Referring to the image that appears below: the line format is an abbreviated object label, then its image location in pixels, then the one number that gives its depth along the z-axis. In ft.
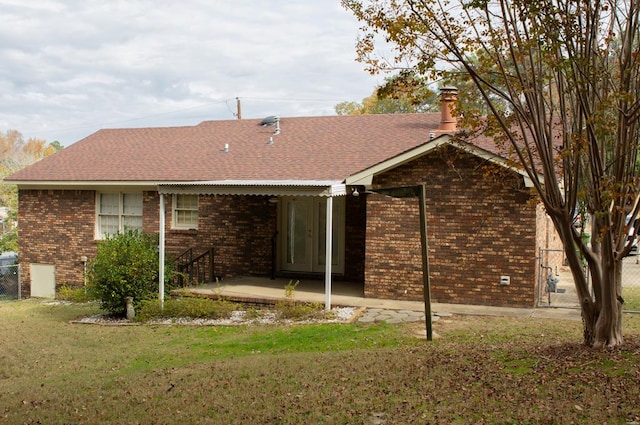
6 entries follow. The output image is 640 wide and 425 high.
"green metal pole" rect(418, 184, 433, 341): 33.47
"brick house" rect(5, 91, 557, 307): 45.11
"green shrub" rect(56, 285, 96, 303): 59.47
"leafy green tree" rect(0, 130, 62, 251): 93.45
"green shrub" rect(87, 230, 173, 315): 48.01
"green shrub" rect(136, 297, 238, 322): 45.96
